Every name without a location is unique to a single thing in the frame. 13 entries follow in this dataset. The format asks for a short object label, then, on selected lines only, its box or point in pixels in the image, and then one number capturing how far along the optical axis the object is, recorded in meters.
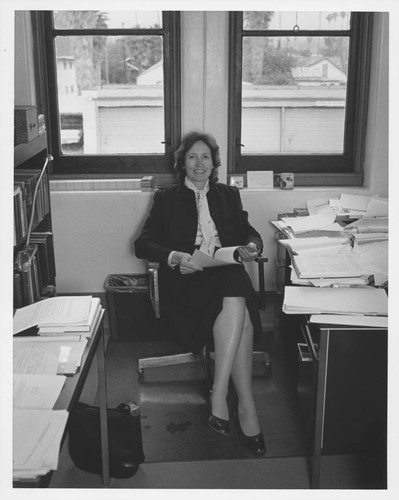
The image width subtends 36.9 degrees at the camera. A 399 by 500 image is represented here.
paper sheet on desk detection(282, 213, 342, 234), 3.07
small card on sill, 3.59
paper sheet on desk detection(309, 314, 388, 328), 1.93
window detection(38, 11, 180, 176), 3.46
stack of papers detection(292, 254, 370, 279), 2.29
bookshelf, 2.42
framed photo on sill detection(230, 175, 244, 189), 3.55
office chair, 2.82
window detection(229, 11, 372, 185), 3.48
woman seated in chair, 2.50
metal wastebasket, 3.33
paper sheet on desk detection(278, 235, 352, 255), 2.65
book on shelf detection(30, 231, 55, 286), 2.85
